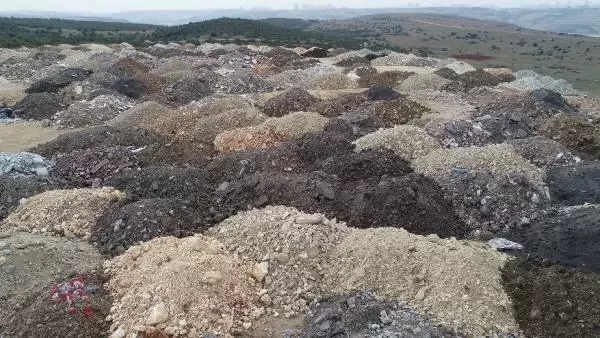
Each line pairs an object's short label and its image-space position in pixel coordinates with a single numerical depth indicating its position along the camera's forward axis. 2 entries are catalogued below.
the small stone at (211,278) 5.41
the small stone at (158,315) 4.98
